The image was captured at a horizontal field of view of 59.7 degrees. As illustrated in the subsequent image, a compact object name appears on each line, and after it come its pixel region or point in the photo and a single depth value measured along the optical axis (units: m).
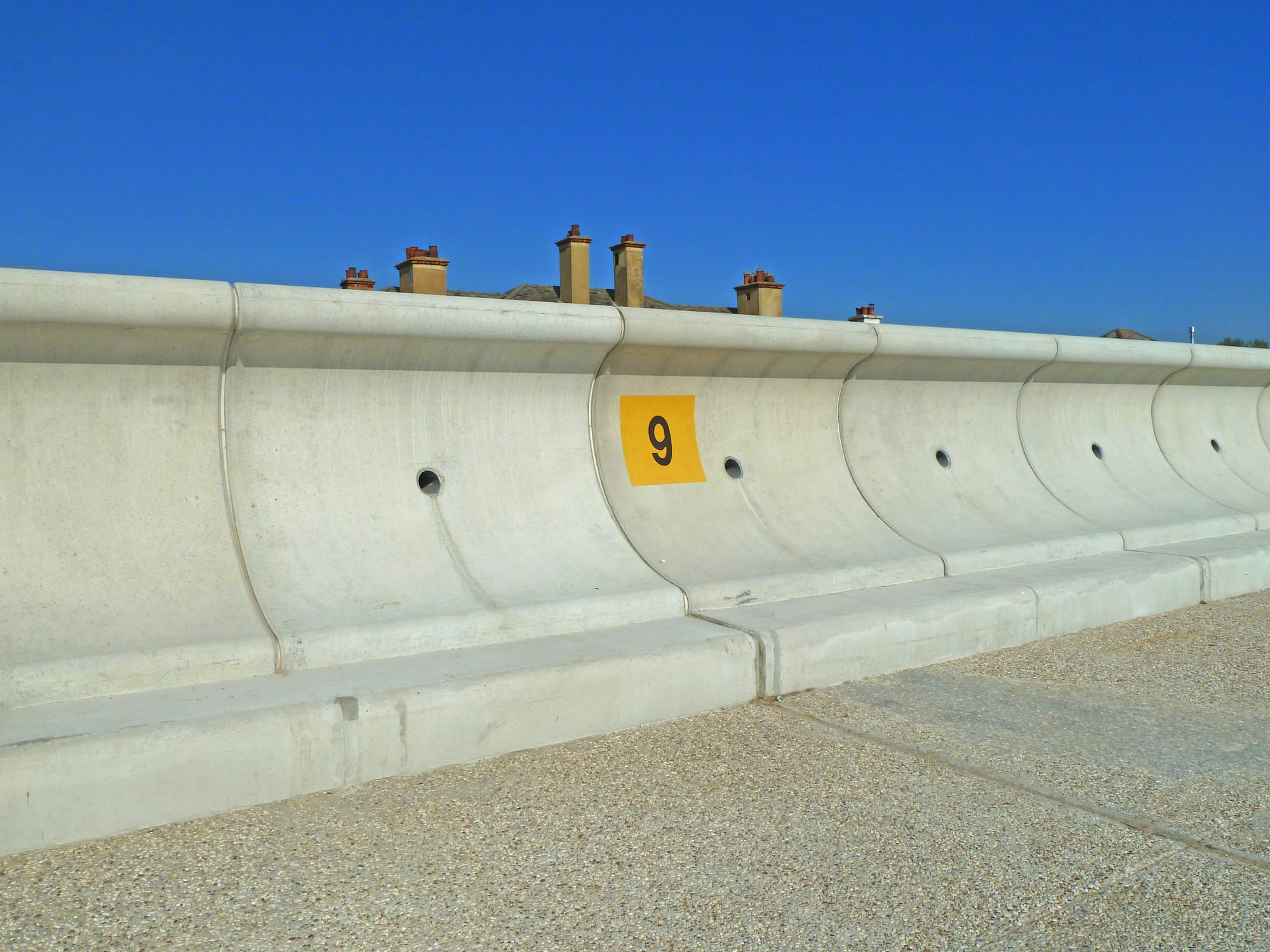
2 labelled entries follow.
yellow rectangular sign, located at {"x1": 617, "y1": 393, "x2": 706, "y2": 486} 5.55
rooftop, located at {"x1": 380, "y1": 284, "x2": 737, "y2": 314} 26.39
